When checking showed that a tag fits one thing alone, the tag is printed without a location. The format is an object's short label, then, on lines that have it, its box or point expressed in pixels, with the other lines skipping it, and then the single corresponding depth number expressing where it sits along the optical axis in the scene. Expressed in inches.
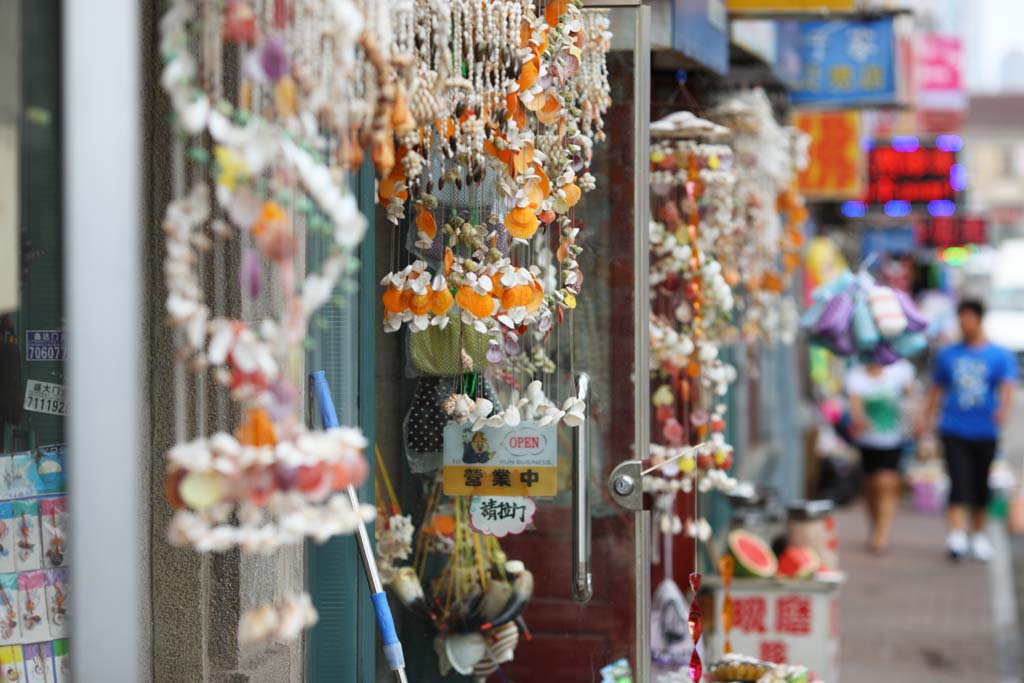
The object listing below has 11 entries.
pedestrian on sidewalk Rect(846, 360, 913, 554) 435.2
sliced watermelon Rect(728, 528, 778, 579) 240.1
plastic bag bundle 261.6
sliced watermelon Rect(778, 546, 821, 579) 240.2
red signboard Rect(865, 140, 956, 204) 546.3
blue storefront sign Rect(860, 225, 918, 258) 726.5
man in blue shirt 410.3
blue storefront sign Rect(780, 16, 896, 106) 355.3
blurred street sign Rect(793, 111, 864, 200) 443.2
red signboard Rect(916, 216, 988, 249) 757.9
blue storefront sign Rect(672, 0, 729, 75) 199.5
